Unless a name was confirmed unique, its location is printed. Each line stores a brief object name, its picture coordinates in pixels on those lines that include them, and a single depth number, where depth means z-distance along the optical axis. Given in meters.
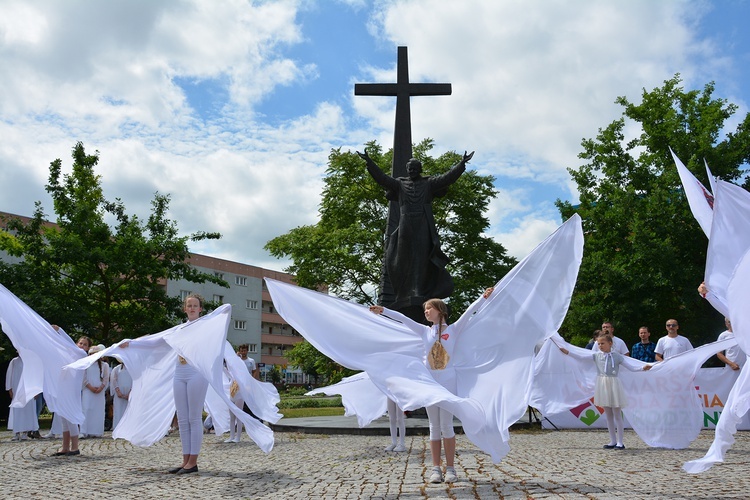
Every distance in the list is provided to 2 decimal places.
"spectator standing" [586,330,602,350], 12.95
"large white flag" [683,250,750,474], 5.88
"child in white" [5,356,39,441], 14.88
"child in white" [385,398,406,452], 10.59
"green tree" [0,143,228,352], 24.48
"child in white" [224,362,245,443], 12.65
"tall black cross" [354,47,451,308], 17.14
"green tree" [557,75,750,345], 31.22
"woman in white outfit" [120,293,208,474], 8.28
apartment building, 85.23
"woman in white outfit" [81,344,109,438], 14.41
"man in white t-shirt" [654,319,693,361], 12.98
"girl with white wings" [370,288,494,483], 7.12
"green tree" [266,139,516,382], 39.69
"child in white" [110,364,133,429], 16.20
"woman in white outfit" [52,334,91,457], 10.98
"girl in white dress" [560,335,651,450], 10.89
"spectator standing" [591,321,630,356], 11.75
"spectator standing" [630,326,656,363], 14.49
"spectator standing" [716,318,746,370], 13.01
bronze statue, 15.29
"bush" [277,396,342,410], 28.78
